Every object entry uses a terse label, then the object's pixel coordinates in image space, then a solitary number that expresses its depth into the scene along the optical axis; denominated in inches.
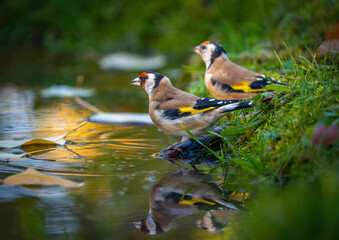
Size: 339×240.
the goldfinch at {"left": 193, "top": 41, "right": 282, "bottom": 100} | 384.5
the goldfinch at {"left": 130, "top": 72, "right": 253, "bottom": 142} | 310.8
